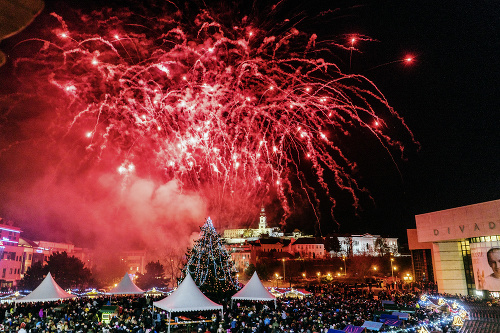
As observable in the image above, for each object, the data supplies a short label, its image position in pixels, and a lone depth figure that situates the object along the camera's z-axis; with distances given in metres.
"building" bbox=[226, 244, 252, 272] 96.78
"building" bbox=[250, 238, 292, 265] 89.69
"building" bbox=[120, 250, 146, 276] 89.44
